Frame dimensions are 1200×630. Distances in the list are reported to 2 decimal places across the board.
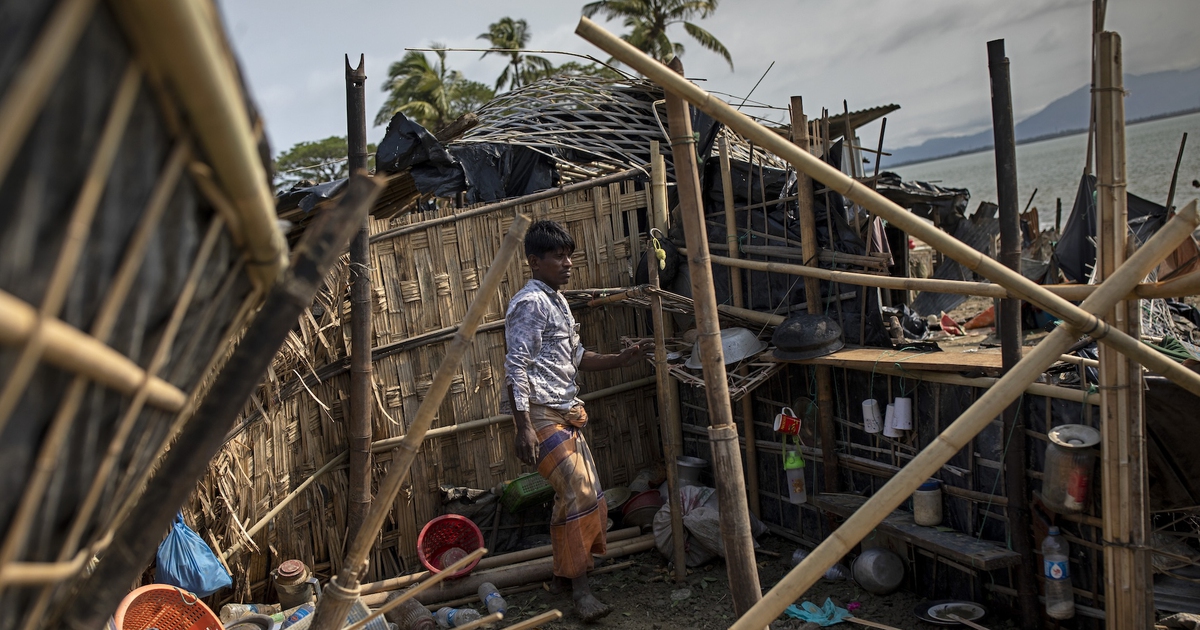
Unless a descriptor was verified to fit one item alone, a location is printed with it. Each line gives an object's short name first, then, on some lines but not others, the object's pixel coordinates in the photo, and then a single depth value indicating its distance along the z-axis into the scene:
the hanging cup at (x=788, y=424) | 5.13
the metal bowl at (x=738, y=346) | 5.28
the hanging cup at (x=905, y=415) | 4.59
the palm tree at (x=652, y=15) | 23.94
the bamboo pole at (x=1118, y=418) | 3.22
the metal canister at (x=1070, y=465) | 3.63
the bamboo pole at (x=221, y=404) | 1.35
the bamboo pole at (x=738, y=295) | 5.66
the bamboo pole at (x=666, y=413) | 5.02
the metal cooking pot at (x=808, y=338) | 4.89
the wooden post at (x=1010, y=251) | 3.83
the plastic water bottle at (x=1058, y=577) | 3.88
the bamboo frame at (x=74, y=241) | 0.88
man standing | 4.43
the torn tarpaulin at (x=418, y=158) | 6.03
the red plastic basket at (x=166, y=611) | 3.89
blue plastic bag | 4.34
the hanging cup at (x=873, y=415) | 4.79
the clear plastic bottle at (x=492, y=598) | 4.96
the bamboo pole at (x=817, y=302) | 5.10
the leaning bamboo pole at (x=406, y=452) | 2.45
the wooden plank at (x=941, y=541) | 3.98
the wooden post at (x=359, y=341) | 4.70
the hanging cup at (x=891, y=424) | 4.65
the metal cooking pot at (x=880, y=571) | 4.69
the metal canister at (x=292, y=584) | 4.89
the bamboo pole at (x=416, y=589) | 2.48
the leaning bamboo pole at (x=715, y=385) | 2.86
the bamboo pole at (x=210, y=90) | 0.92
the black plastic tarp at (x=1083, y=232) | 7.17
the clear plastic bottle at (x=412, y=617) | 4.73
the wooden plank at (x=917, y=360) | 4.20
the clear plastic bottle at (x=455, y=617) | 4.80
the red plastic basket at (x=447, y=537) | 5.48
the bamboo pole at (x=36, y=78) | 0.78
